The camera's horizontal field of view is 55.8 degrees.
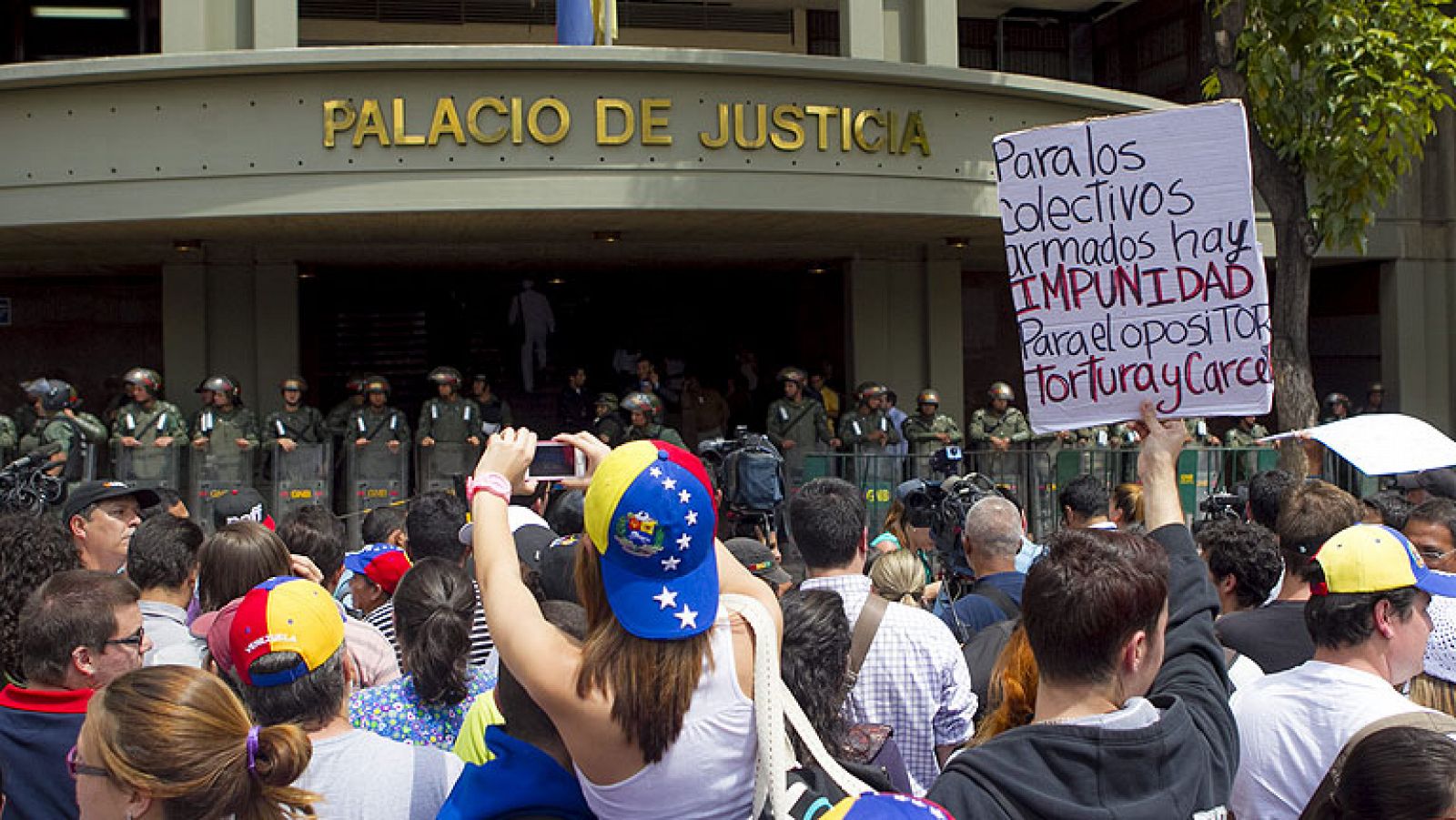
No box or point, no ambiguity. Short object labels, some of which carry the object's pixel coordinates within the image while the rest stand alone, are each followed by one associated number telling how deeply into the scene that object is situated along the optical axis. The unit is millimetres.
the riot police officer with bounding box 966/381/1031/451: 17016
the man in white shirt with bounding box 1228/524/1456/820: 3299
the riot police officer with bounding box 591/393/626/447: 17078
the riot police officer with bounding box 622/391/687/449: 16109
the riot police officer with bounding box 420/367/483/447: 16344
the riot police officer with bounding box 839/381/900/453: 16125
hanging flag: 15531
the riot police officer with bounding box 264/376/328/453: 15617
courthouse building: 14125
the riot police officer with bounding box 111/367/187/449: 15258
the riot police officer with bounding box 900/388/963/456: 16344
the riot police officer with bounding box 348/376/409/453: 16109
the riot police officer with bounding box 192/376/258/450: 15312
